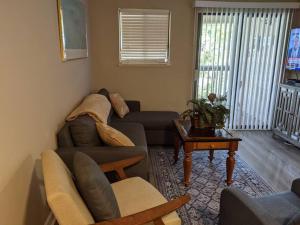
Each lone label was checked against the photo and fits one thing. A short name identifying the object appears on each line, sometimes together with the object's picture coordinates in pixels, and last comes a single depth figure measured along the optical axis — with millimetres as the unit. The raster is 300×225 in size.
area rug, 2236
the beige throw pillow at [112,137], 2244
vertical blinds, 4145
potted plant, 2598
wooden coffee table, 2510
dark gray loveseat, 1306
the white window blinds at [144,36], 4102
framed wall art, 2418
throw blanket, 2492
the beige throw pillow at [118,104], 3779
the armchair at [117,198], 1144
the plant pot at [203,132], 2648
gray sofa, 2098
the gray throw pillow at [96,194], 1277
